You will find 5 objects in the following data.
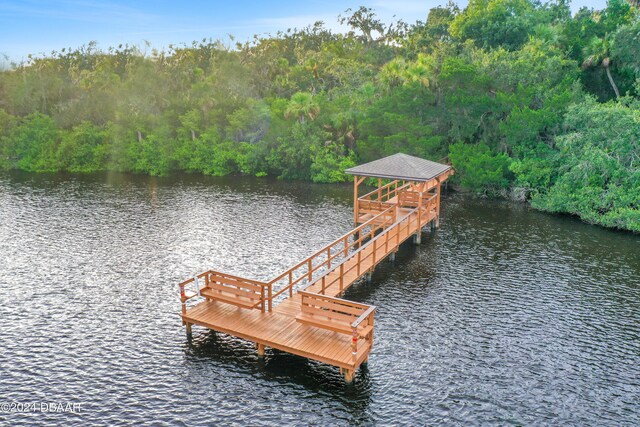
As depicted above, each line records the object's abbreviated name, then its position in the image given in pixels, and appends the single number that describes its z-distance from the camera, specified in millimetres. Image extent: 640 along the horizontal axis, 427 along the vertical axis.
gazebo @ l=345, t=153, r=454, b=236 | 30359
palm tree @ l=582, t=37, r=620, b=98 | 44594
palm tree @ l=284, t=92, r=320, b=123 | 54691
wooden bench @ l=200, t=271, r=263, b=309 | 18688
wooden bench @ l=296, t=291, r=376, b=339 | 16547
